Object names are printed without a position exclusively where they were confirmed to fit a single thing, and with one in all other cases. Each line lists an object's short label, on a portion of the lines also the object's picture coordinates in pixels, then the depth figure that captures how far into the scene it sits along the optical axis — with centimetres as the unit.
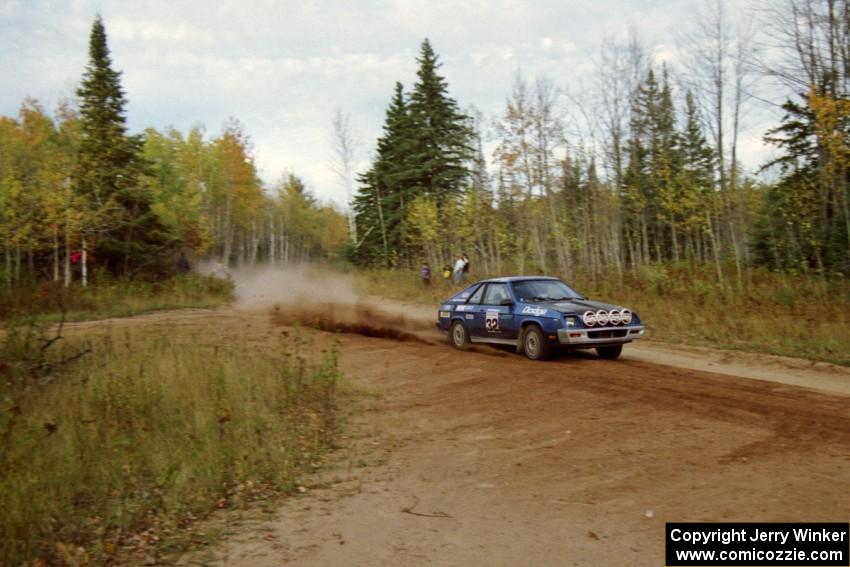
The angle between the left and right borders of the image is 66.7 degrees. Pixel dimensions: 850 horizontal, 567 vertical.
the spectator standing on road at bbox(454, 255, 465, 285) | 3322
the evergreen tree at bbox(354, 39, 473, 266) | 4759
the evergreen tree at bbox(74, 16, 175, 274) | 2977
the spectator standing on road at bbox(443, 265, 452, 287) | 3284
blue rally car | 1228
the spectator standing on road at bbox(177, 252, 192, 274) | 3422
